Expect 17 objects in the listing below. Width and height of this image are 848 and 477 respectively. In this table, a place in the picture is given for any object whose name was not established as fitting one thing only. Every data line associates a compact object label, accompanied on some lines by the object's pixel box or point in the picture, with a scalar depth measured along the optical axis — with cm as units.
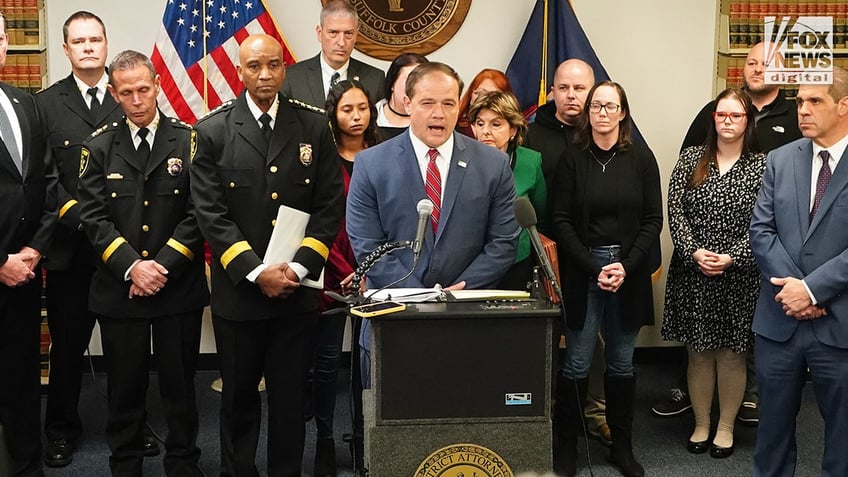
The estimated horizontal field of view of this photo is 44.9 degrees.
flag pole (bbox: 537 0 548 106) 565
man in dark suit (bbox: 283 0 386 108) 495
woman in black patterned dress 451
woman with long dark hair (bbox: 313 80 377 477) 435
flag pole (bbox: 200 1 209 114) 548
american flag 545
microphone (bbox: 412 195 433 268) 303
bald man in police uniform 377
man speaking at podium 355
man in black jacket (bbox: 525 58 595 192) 474
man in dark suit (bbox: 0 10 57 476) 404
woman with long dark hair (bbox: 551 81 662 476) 435
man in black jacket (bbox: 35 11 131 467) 451
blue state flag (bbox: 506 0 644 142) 564
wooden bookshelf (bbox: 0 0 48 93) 555
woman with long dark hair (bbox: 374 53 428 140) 458
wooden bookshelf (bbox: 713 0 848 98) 586
